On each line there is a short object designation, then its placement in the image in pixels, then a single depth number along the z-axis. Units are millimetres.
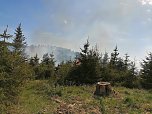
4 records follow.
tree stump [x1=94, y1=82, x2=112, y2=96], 9620
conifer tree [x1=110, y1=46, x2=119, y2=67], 22444
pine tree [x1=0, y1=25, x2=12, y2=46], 6062
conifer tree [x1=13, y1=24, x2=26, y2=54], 21620
